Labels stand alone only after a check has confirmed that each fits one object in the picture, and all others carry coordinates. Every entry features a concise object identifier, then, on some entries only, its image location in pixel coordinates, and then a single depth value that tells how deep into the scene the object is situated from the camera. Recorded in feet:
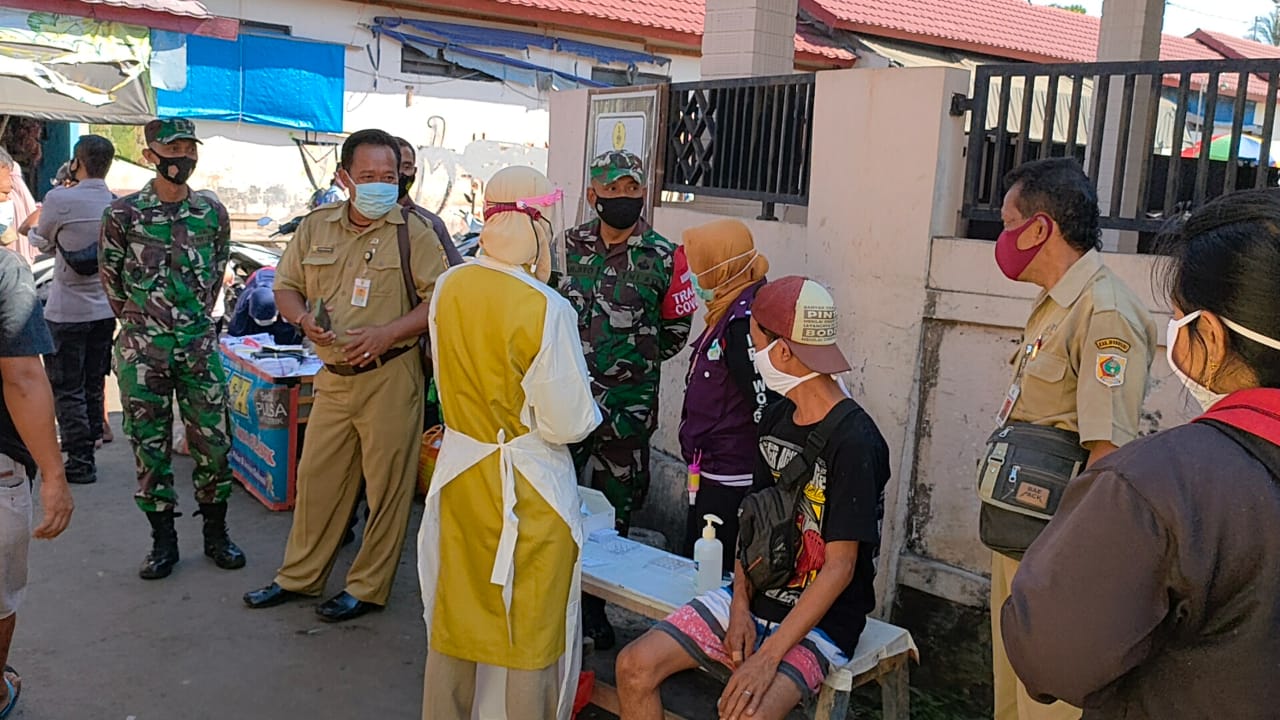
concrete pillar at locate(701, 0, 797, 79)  21.30
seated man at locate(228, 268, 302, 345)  23.98
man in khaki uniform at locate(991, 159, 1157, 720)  8.93
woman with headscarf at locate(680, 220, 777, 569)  12.17
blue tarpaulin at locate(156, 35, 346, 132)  43.24
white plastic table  9.81
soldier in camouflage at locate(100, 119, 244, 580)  15.88
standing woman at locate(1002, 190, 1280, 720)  4.54
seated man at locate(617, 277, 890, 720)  9.25
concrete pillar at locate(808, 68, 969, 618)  13.48
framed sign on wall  19.11
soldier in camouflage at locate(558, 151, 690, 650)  14.11
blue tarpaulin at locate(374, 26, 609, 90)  48.37
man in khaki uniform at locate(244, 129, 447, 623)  14.39
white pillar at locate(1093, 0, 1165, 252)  26.66
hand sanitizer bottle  10.93
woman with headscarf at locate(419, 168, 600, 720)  10.14
